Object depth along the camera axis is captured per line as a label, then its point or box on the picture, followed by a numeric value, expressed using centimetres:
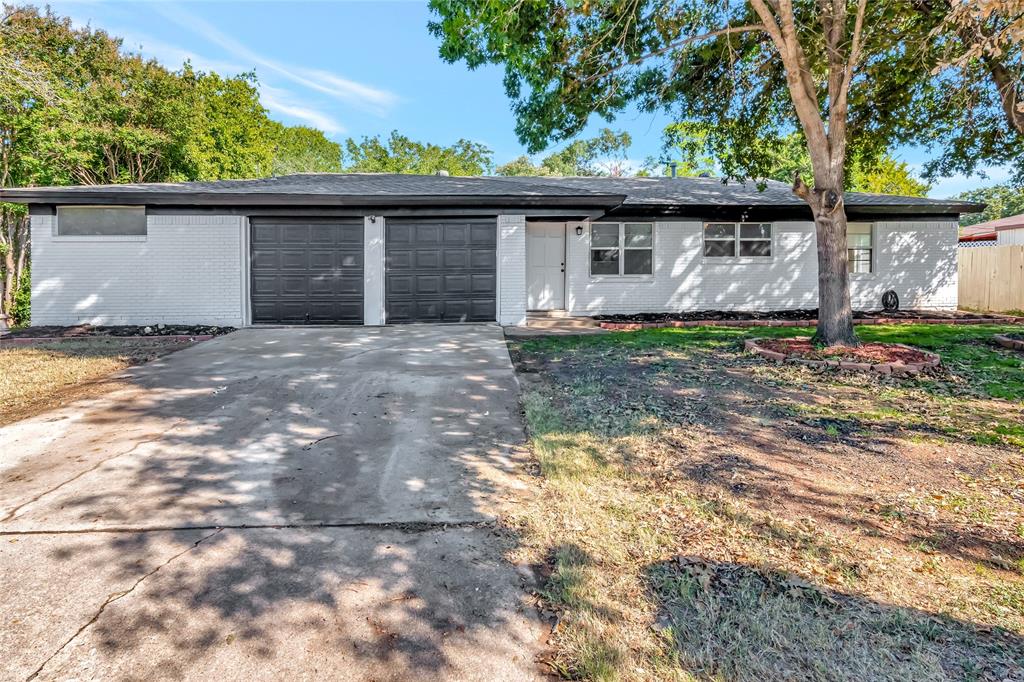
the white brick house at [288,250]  1109
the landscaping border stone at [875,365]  695
